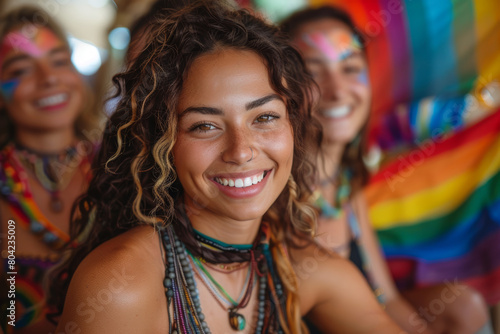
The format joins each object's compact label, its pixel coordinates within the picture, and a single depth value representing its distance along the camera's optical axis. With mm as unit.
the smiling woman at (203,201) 1335
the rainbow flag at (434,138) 2355
